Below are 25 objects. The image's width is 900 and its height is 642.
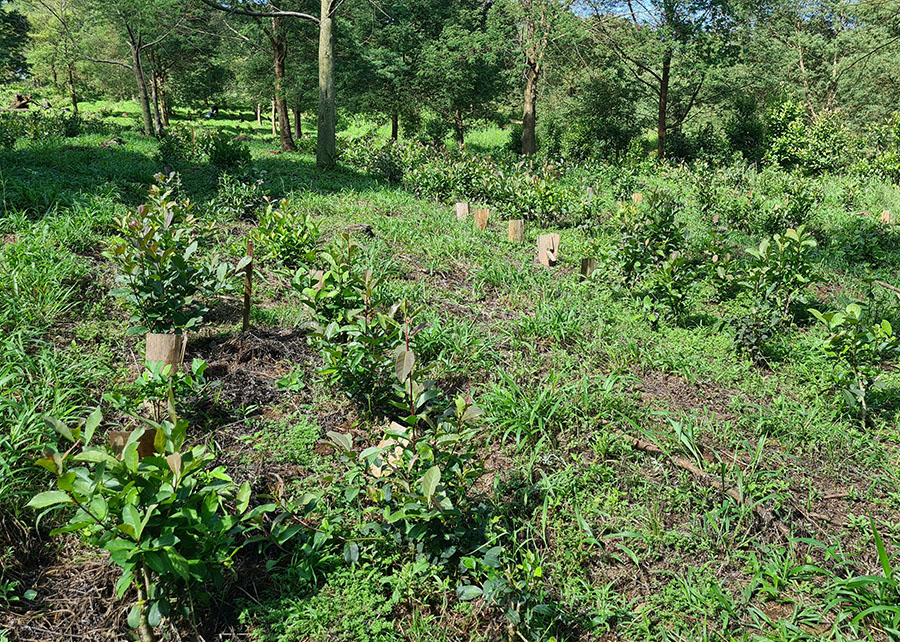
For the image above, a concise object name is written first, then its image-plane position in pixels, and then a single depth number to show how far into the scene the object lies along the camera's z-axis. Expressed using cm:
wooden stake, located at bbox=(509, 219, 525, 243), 585
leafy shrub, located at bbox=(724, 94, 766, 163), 1414
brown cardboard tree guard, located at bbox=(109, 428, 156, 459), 167
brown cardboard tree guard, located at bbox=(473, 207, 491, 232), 609
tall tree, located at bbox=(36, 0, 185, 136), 1024
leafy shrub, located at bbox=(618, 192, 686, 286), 452
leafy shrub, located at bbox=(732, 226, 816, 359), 363
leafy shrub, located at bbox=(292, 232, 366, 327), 288
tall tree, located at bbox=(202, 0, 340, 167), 822
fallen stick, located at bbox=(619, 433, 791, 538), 241
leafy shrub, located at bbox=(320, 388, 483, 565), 196
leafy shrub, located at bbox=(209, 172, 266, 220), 566
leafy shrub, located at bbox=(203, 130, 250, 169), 752
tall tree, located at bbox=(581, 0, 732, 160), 1276
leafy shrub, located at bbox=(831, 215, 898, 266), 584
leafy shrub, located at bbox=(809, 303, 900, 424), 291
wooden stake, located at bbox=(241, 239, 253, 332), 323
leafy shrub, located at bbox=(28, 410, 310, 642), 145
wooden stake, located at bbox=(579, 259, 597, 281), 491
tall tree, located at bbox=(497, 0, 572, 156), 1282
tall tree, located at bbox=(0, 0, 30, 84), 2416
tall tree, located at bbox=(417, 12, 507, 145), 1434
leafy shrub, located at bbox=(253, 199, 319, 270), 416
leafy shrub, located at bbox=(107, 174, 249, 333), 286
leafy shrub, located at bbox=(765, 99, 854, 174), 1223
